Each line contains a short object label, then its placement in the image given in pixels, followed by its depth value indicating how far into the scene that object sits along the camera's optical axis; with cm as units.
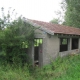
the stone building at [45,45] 765
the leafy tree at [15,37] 704
